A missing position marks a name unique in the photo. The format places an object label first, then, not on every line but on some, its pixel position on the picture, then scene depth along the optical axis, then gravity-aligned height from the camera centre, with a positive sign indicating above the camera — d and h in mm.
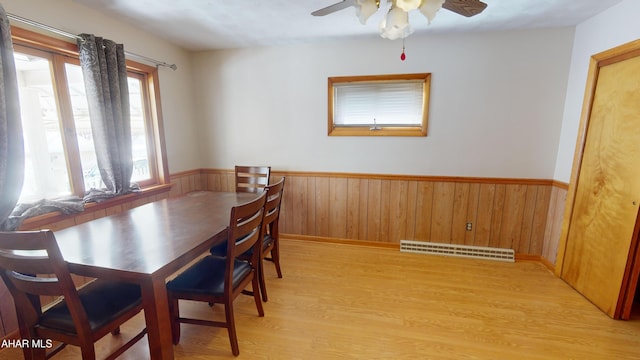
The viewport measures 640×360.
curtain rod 1699 +733
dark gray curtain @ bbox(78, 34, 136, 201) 2117 +210
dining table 1198 -566
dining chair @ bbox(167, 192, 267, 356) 1513 -865
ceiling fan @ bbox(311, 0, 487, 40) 1213 +581
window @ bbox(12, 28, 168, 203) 1888 +114
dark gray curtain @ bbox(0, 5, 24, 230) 1596 +14
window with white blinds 2887 +332
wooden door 1869 -397
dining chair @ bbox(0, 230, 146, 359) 1095 -831
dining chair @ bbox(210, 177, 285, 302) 1937 -850
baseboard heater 2842 -1222
